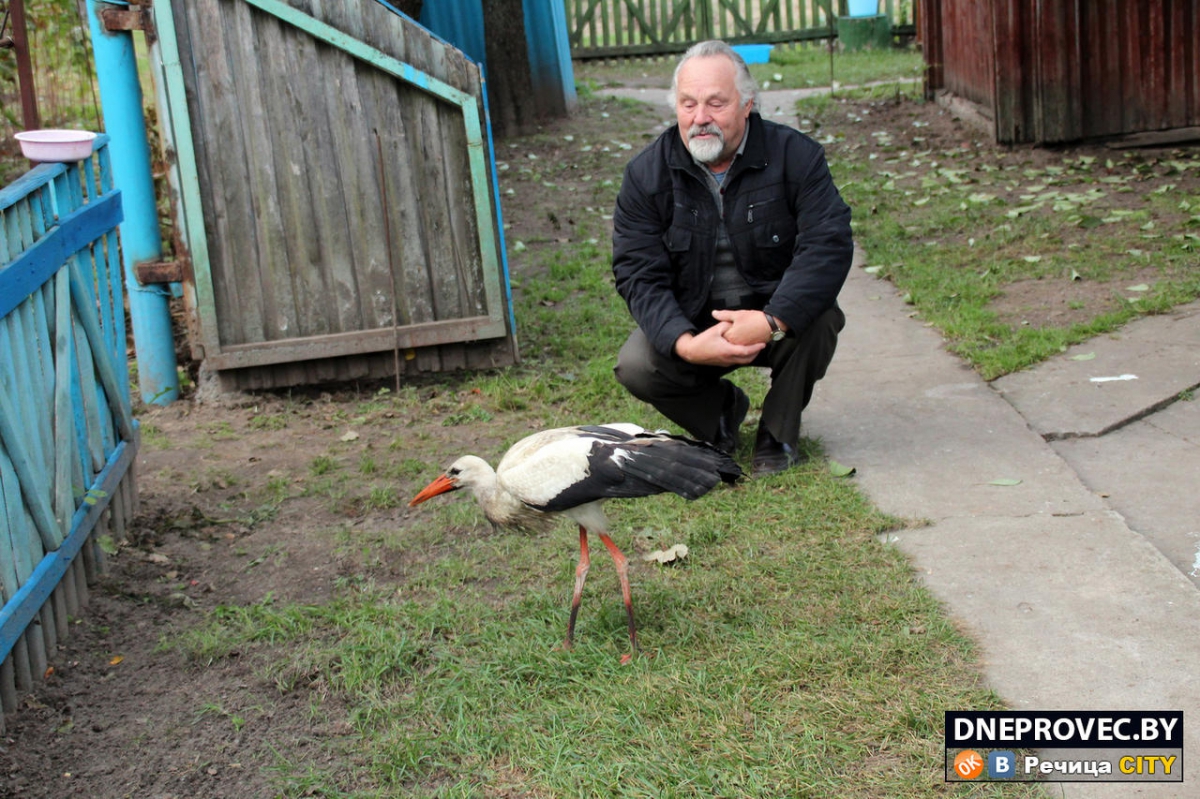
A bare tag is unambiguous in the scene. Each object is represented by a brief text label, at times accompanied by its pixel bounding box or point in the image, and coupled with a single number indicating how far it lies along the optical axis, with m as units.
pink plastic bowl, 4.39
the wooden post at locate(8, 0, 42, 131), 6.09
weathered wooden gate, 6.19
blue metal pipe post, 6.25
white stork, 3.55
